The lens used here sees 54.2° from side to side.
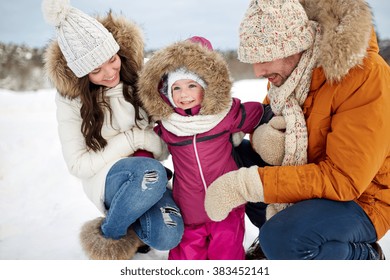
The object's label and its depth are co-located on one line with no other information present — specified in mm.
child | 1219
